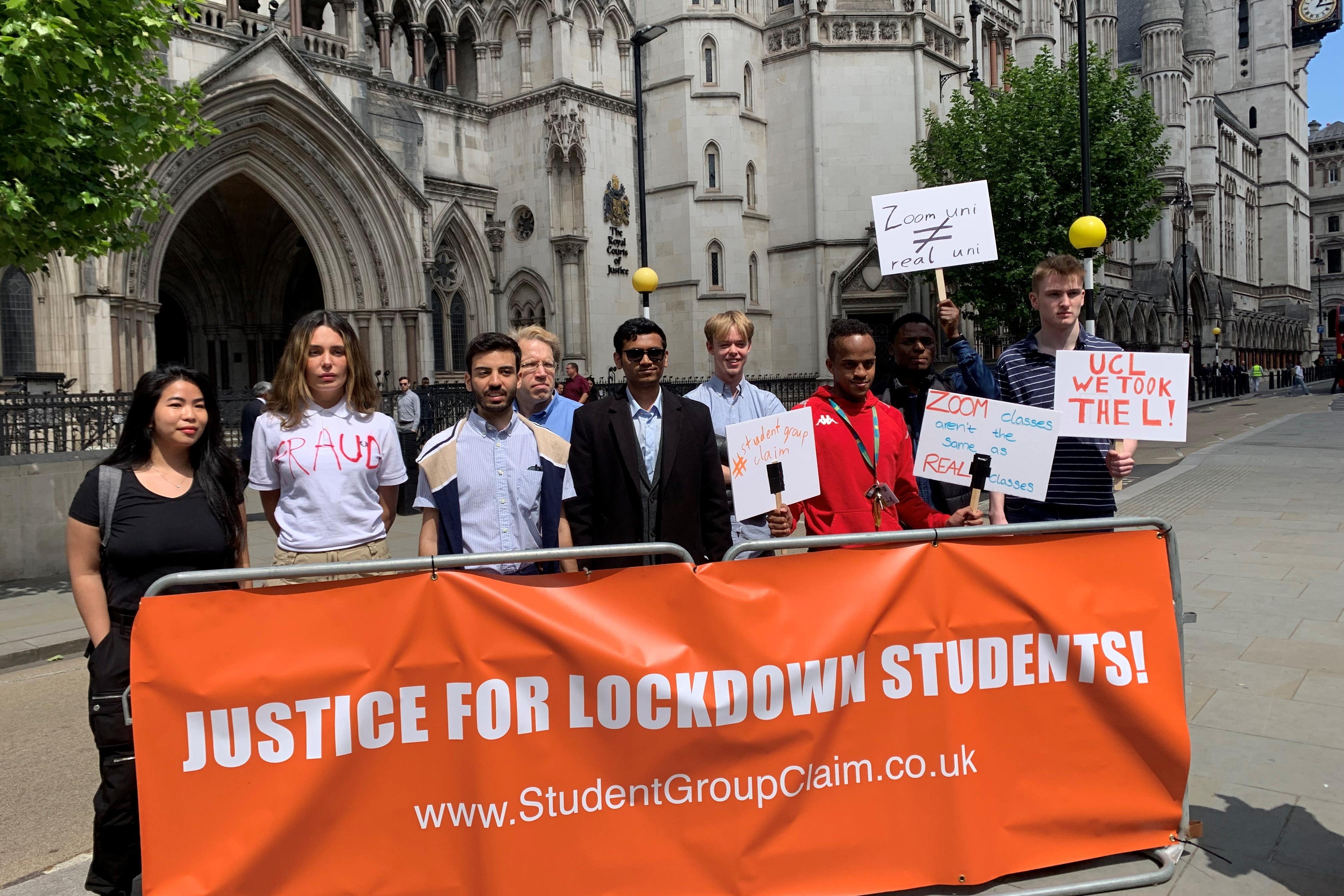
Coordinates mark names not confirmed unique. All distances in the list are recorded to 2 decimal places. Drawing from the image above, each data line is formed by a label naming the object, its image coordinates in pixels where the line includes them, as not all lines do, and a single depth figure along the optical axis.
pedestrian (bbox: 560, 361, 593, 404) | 14.92
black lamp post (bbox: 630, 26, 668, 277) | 18.12
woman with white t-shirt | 3.79
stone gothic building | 22.88
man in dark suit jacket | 4.05
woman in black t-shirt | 2.97
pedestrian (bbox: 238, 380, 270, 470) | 9.95
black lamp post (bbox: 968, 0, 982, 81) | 32.34
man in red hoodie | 4.16
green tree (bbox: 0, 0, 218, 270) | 7.37
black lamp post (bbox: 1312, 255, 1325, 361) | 71.31
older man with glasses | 4.94
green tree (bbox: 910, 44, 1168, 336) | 22.36
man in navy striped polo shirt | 4.18
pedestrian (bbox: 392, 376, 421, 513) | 14.38
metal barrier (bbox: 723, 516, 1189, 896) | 3.07
